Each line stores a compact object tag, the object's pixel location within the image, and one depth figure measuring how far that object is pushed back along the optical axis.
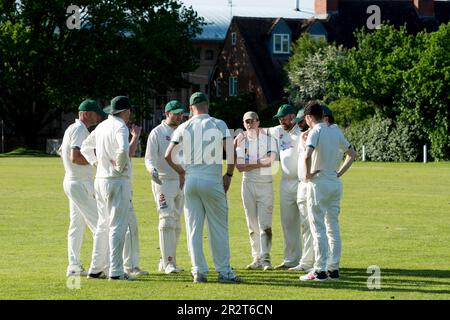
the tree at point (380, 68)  63.41
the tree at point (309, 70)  76.12
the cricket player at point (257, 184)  16.30
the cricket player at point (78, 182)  14.92
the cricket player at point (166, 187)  15.72
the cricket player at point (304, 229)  15.64
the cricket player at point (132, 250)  15.23
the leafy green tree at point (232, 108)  80.19
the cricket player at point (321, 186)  14.38
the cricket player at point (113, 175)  14.38
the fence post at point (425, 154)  60.38
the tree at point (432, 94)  60.69
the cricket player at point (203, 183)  14.24
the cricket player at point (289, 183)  16.14
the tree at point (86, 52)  72.06
